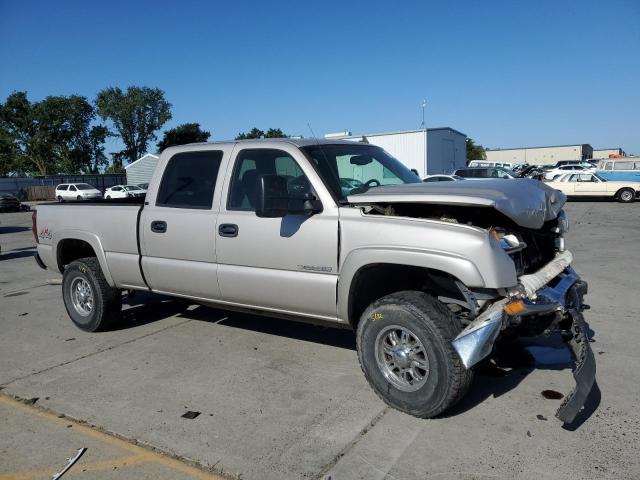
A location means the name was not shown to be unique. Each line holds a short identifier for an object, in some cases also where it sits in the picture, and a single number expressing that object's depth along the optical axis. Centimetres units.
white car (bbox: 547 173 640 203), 2417
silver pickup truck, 338
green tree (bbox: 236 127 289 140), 5416
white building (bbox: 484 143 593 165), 9425
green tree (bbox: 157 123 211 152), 6762
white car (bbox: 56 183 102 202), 4059
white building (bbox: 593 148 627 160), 10396
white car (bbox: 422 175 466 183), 2271
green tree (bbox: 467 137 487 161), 8881
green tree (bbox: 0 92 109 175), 6397
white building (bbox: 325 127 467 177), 3584
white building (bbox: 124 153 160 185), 5509
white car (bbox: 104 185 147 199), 3737
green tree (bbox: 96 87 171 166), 7569
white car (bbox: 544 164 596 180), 2866
